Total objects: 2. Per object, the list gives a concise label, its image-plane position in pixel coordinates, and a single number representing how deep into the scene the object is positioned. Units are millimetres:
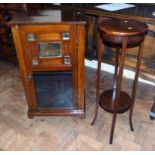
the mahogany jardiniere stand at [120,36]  1112
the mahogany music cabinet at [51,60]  1215
